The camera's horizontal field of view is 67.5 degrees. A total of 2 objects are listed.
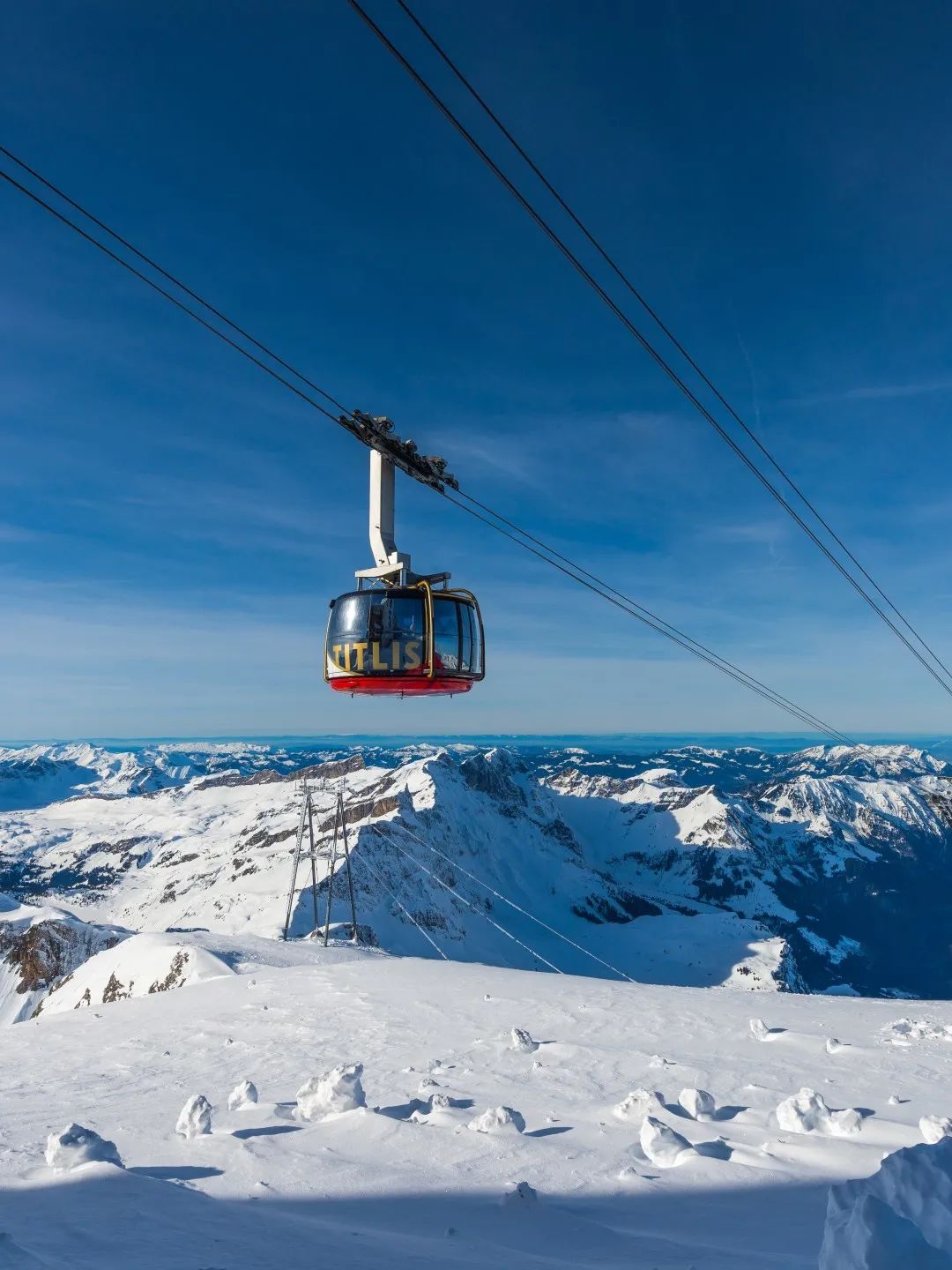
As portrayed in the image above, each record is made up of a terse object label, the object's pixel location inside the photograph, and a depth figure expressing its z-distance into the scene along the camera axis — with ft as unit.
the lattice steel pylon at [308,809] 125.08
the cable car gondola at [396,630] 48.42
